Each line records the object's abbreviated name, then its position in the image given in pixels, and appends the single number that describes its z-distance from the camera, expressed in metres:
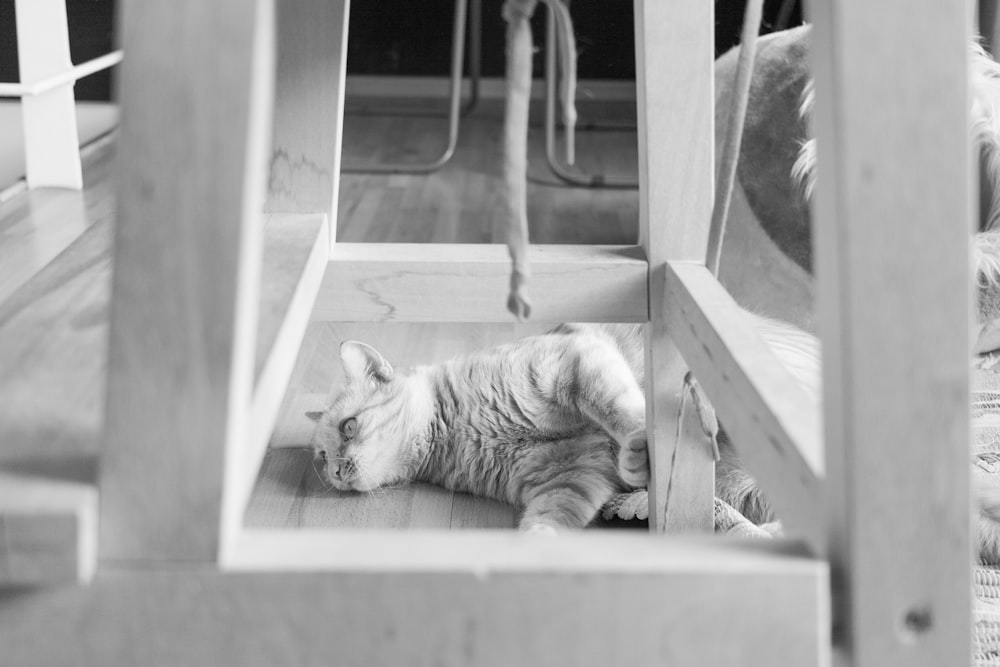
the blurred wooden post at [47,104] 2.14
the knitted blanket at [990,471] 0.82
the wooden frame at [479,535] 0.42
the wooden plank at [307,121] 0.88
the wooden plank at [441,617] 0.44
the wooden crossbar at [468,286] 0.92
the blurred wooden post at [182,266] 0.41
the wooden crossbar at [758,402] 0.51
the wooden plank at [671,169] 0.85
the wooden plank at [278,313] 0.50
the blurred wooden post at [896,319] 0.42
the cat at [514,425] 1.13
